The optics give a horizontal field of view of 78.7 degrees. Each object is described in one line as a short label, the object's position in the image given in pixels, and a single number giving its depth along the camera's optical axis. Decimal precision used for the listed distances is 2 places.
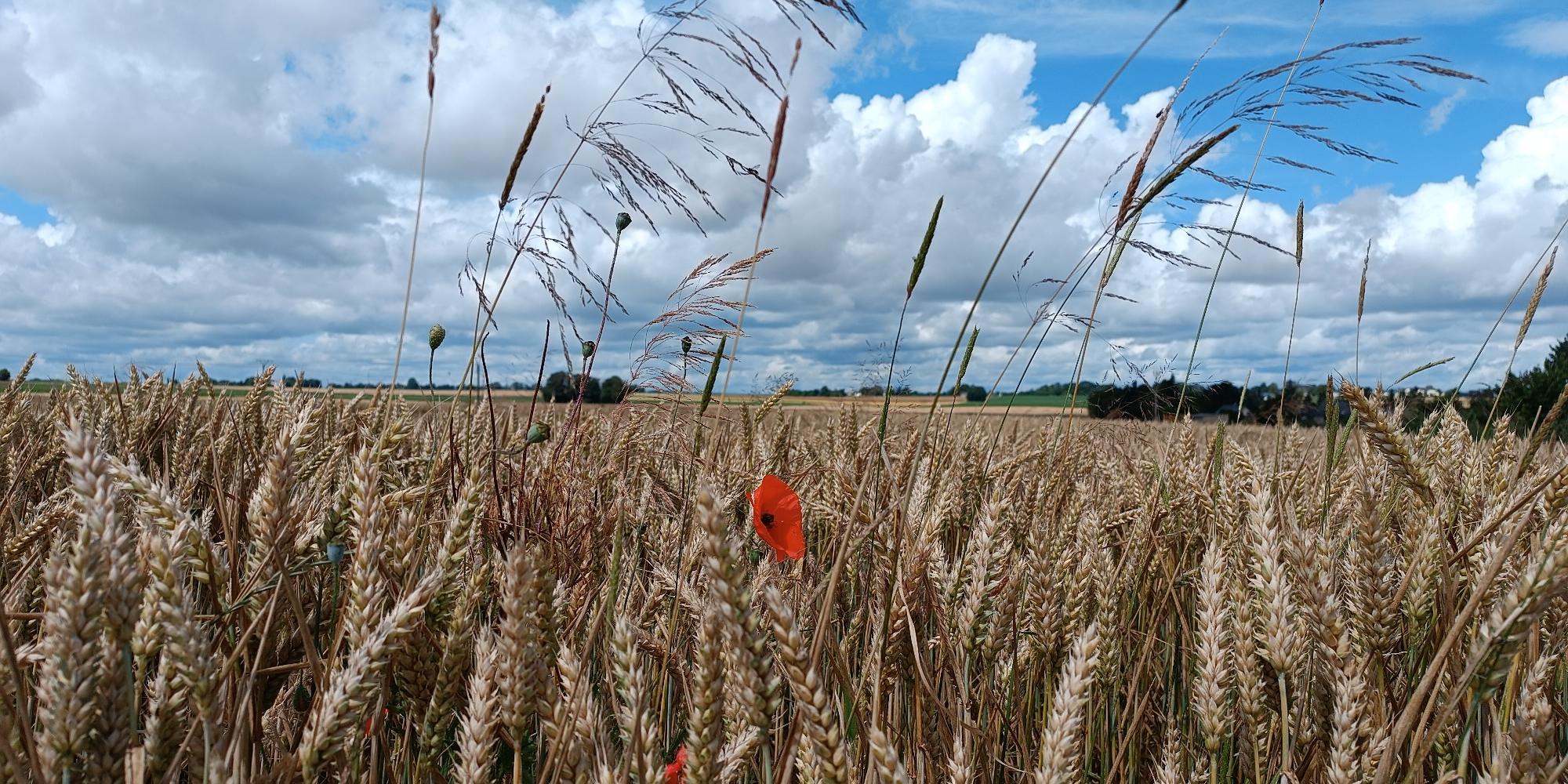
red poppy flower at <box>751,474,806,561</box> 0.60
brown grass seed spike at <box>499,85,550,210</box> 0.61
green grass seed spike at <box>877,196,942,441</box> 0.48
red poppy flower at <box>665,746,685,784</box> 0.45
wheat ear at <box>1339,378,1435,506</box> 0.39
